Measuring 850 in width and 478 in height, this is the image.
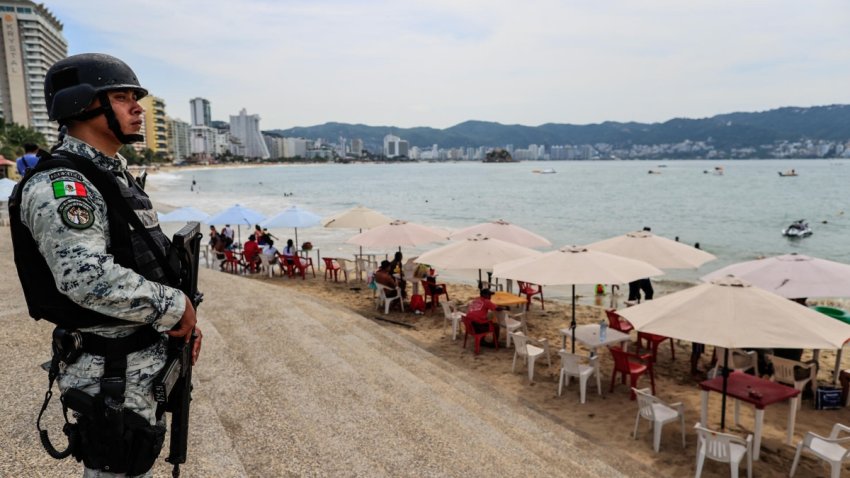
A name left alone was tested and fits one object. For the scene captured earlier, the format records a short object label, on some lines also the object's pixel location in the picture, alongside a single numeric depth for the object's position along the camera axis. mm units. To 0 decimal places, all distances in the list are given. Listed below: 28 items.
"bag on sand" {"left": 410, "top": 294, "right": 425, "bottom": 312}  12000
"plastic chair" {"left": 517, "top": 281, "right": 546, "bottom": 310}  12385
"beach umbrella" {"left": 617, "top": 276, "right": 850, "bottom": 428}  5191
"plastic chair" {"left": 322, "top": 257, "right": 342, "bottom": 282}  15336
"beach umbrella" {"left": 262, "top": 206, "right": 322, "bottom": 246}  16250
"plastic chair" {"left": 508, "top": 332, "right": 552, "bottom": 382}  8094
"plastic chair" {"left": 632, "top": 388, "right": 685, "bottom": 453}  6051
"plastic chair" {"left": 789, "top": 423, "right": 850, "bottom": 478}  5043
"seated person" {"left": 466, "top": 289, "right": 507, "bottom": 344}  9398
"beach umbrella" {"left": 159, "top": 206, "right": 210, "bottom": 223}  19141
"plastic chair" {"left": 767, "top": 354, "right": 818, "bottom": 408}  7027
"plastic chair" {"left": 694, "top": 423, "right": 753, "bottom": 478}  5191
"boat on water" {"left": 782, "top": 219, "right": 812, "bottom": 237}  34250
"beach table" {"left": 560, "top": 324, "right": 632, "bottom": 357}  8223
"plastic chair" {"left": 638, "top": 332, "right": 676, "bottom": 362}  8797
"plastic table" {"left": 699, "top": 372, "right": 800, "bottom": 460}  5766
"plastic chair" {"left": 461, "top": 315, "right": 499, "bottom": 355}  9367
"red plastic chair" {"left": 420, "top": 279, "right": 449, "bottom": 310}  12055
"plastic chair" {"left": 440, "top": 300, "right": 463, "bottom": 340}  10086
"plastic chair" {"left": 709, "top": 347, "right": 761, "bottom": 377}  7812
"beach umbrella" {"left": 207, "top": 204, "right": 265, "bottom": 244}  17328
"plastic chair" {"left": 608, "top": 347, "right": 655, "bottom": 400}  7387
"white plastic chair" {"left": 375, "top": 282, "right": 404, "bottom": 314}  12070
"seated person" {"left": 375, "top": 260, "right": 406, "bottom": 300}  12078
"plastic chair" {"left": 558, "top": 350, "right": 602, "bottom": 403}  7400
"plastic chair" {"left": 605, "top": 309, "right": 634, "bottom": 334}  9348
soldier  1764
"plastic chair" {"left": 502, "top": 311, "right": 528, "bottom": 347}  9672
